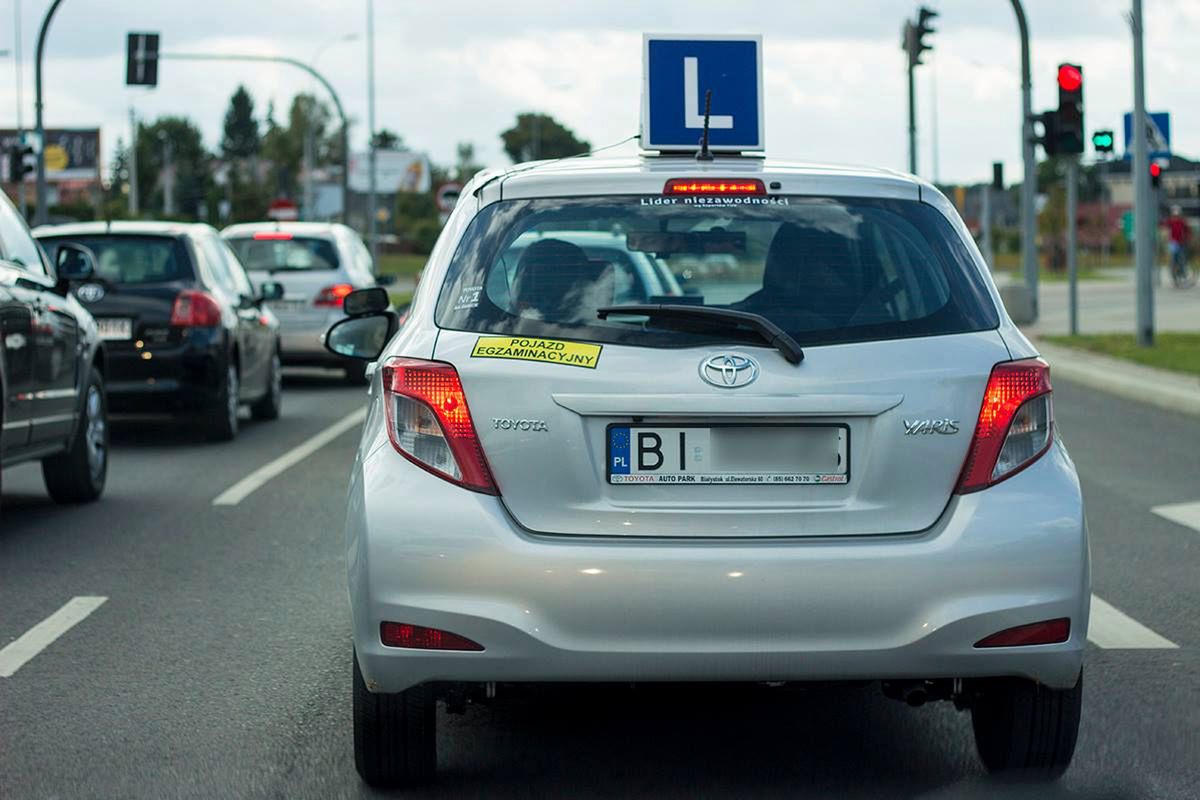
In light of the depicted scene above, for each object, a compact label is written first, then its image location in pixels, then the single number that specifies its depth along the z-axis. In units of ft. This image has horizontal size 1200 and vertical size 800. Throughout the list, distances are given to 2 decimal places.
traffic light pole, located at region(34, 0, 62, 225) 105.40
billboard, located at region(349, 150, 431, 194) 421.18
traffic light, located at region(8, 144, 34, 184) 115.55
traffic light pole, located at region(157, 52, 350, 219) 144.66
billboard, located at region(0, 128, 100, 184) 431.02
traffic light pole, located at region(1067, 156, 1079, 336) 83.20
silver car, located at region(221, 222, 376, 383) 65.05
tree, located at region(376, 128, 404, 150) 642.22
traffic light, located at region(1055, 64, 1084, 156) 82.84
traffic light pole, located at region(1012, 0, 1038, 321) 93.56
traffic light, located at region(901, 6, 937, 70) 113.19
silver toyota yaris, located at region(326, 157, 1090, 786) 14.35
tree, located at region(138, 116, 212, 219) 514.68
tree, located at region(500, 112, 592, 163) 501.97
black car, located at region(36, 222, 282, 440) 46.19
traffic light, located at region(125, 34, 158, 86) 129.11
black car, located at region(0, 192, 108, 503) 30.71
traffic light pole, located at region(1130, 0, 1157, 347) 74.74
